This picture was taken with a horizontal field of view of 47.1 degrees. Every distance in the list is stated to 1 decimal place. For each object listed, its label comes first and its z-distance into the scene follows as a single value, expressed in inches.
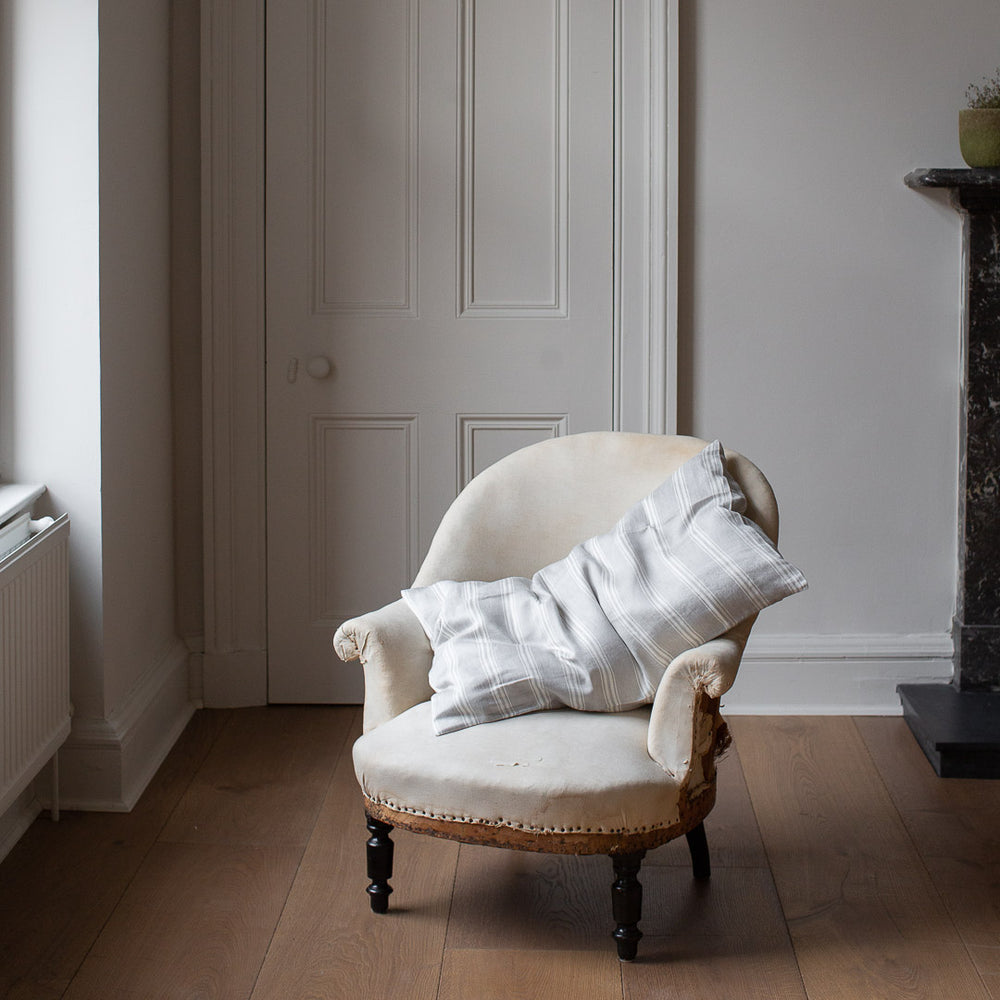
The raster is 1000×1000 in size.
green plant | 115.3
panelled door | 119.3
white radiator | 82.6
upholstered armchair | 72.1
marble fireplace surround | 115.1
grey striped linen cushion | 77.4
